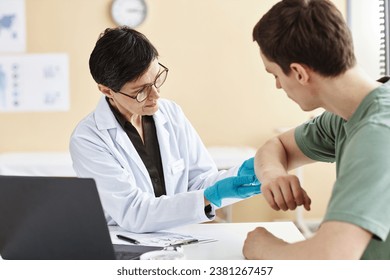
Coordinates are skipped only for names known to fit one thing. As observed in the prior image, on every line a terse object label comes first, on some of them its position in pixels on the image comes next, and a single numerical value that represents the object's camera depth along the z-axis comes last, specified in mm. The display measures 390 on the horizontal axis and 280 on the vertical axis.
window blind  3691
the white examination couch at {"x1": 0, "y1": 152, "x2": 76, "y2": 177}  3225
